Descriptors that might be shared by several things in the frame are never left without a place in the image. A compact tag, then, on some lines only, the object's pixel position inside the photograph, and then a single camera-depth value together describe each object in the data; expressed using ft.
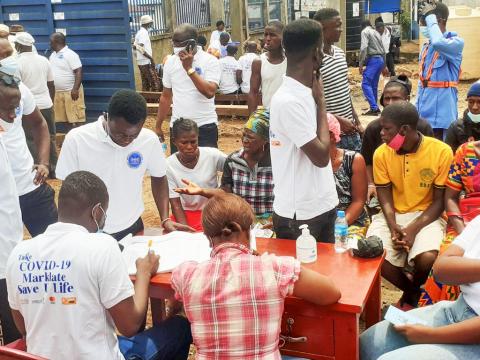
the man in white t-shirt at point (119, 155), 10.98
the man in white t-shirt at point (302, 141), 9.81
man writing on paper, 7.54
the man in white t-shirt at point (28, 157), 12.02
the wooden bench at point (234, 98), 38.24
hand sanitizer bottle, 9.92
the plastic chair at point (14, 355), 6.85
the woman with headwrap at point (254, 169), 13.39
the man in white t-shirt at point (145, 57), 41.45
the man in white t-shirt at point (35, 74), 24.34
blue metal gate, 30.76
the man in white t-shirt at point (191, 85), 18.26
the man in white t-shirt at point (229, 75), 37.75
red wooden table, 8.68
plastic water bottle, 10.51
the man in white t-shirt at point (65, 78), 29.41
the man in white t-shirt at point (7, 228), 10.33
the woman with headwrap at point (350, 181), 13.39
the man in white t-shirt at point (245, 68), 36.09
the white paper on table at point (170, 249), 10.09
